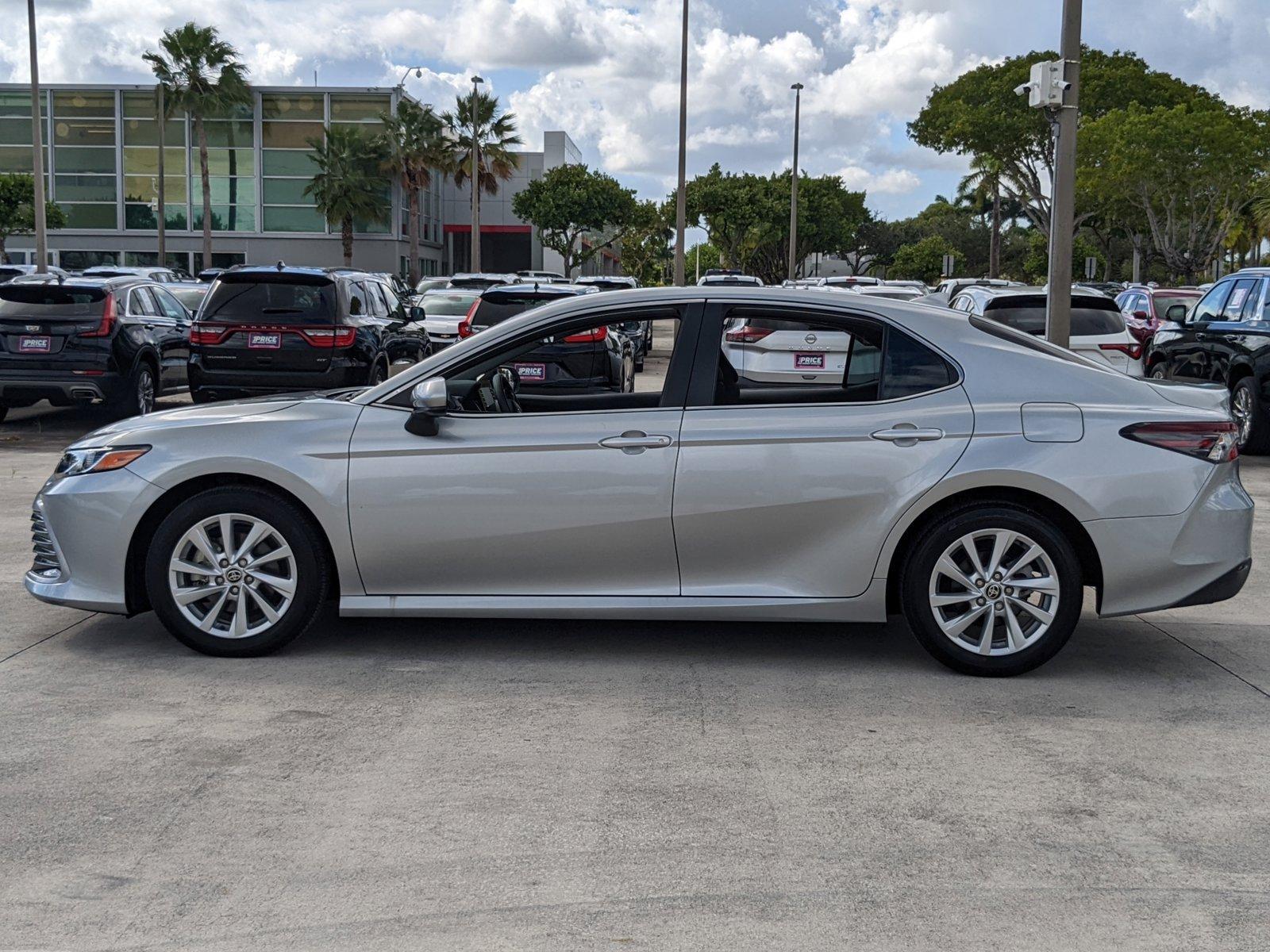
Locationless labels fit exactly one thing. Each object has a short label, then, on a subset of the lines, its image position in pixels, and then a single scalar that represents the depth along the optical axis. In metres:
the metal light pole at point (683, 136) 37.00
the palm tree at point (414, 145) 59.78
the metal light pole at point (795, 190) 57.66
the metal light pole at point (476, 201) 50.97
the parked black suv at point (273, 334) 14.16
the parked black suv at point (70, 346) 14.38
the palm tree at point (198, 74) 54.25
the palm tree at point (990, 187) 61.88
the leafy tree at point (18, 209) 54.00
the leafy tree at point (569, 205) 73.19
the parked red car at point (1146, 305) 24.39
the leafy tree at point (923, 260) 102.44
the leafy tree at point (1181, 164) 47.62
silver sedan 5.82
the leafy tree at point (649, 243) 85.00
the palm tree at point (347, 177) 59.00
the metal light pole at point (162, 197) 53.97
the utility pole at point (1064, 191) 14.34
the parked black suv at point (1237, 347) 13.80
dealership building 61.06
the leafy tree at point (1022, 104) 52.22
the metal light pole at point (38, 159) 29.59
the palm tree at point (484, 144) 62.31
